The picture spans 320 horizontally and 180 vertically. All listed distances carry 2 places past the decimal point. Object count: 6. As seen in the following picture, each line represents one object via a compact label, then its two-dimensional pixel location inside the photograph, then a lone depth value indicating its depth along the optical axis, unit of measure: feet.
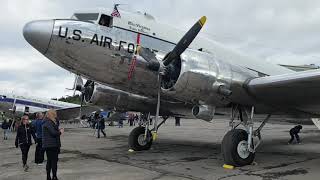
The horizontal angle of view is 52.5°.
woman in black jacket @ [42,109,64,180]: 21.50
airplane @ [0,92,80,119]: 104.06
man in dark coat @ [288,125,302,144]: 51.21
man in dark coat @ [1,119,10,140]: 65.87
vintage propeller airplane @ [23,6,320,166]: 25.00
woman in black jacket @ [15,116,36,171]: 28.35
